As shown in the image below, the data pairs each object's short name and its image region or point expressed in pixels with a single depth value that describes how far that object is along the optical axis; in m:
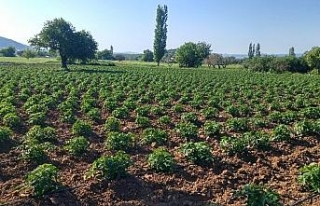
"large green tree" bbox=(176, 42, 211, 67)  61.95
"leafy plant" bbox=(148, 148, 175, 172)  6.24
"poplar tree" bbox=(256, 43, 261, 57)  119.40
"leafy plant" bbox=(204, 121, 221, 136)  8.86
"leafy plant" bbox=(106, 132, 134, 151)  7.48
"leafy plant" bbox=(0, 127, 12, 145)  7.73
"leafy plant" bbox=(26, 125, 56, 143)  8.17
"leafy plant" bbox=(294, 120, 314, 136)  8.78
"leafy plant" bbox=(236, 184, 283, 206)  4.80
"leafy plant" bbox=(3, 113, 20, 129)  9.35
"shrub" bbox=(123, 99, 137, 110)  12.39
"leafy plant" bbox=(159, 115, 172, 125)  10.15
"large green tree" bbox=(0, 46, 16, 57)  81.04
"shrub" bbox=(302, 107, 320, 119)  11.14
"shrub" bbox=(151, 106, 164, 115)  11.76
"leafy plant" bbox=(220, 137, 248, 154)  7.29
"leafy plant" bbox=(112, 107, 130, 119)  10.93
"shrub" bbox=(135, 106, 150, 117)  11.29
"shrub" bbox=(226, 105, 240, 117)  11.92
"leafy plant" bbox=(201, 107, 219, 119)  11.21
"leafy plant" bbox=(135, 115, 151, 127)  9.83
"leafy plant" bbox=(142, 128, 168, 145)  8.11
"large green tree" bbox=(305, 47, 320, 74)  42.46
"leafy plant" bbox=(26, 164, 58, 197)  5.27
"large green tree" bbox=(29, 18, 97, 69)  37.40
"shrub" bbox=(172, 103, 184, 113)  12.25
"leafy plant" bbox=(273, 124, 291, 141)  8.16
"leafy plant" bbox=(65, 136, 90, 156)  7.17
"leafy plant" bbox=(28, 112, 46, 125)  9.78
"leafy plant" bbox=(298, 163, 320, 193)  5.40
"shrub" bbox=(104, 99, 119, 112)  12.26
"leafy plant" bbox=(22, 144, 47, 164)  6.70
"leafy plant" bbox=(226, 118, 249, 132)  9.37
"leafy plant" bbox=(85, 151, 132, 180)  5.84
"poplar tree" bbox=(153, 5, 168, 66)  64.17
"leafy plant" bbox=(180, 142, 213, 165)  6.70
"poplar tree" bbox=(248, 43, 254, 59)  108.61
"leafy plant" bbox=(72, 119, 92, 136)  8.74
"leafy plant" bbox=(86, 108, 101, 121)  10.67
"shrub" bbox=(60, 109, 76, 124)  10.15
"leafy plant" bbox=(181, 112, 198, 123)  10.58
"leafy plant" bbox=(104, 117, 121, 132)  9.22
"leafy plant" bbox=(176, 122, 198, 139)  8.64
